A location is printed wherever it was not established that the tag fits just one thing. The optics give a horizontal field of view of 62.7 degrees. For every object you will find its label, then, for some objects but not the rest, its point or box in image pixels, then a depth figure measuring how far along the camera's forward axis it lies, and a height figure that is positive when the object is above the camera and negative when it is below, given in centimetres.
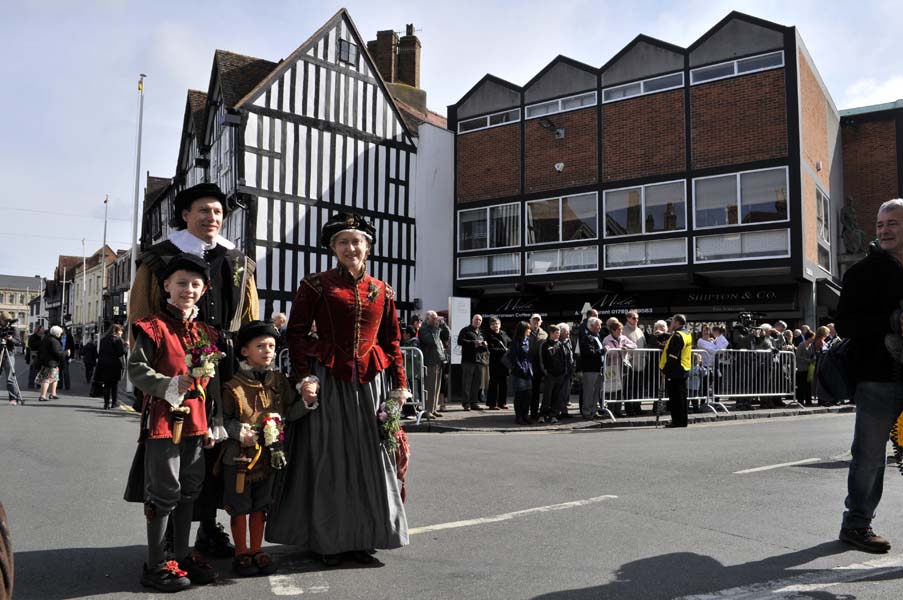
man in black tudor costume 397 +43
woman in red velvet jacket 402 -36
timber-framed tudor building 2448 +727
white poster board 1688 +99
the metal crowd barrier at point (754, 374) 1462 -24
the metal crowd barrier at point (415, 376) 1276 -28
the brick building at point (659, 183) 2212 +598
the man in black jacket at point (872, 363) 422 +0
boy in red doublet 361 -26
